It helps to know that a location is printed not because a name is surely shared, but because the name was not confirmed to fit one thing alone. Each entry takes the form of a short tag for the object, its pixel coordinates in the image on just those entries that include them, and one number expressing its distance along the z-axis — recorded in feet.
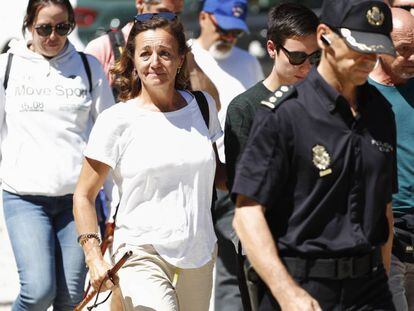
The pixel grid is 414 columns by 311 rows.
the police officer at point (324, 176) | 28.55
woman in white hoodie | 42.24
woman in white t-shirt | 35.40
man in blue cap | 48.08
